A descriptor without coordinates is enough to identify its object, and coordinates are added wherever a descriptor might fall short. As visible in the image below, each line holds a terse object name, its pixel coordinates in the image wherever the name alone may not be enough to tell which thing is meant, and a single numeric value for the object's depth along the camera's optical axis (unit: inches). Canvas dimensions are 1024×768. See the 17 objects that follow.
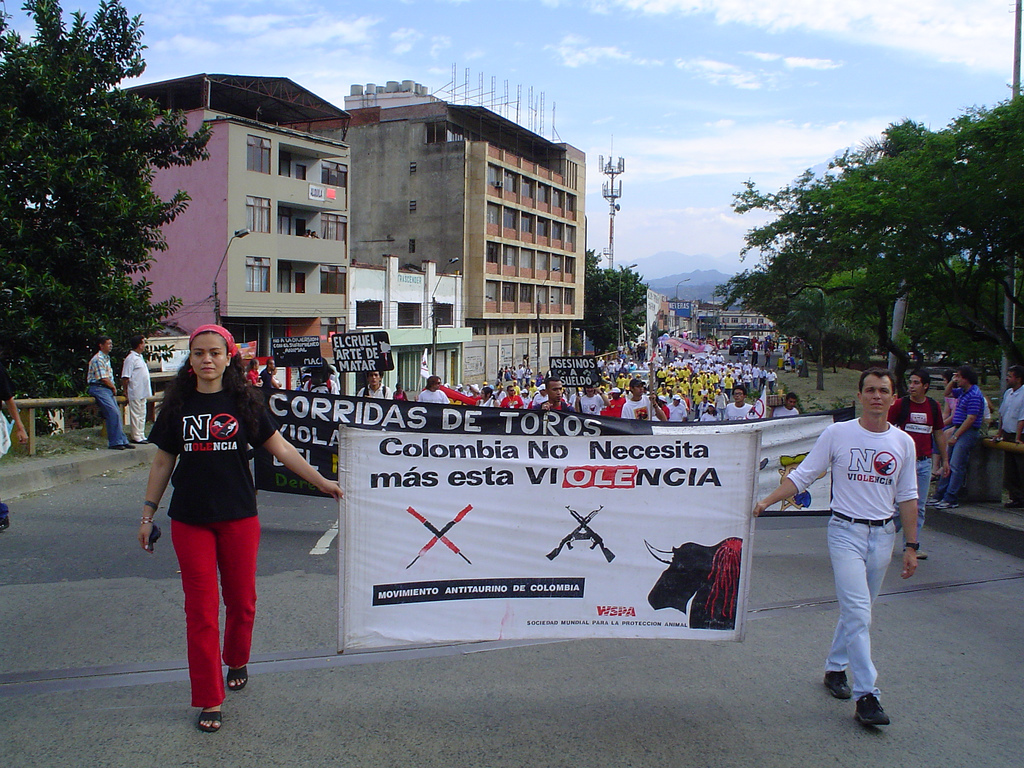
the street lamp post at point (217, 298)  1301.6
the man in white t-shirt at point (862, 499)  163.8
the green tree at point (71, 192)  639.8
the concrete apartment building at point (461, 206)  2244.1
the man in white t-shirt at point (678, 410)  602.2
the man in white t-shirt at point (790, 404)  520.7
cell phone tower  4714.6
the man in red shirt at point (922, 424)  286.0
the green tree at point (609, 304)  3275.1
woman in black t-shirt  147.6
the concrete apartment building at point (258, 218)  1379.2
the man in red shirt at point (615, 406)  530.4
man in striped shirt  353.7
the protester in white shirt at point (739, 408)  513.0
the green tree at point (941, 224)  637.3
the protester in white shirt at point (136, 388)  460.1
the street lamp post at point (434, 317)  1785.2
